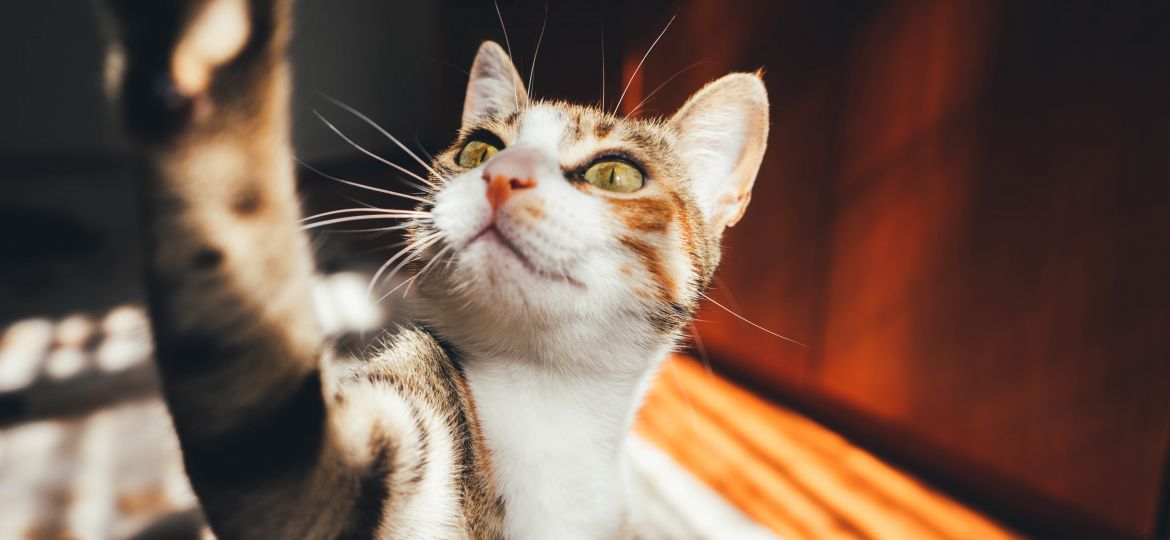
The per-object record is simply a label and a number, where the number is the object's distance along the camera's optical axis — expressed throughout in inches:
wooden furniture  31.9
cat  8.6
